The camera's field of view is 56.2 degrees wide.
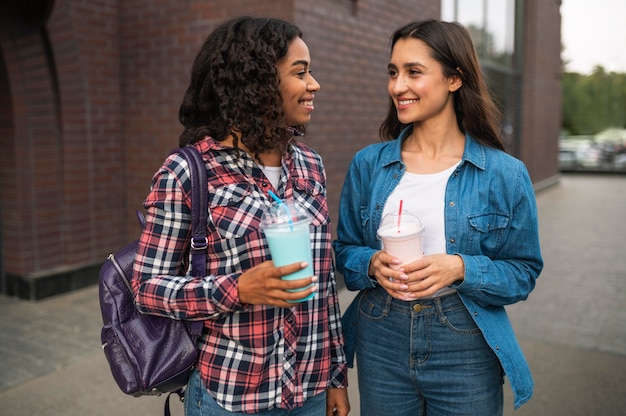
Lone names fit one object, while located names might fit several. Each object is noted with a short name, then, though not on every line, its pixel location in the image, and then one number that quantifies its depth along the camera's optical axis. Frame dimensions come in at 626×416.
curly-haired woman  1.58
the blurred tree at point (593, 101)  35.66
